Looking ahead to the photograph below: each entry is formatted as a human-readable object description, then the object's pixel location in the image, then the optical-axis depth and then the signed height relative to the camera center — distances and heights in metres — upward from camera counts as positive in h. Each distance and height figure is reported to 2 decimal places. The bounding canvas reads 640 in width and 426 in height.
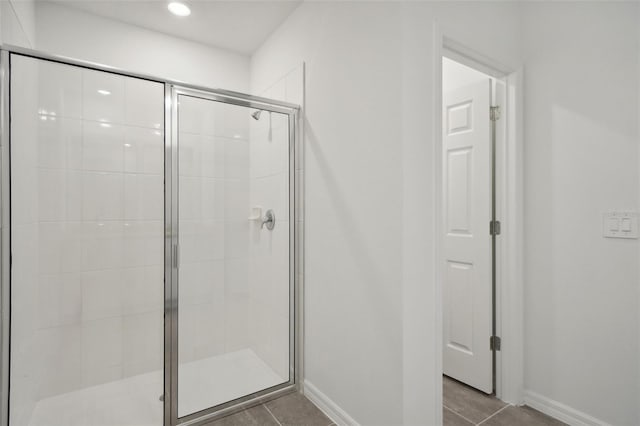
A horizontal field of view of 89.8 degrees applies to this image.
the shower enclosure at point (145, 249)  1.71 -0.22
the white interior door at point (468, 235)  2.01 -0.14
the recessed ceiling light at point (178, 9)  2.13 +1.39
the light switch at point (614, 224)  1.57 -0.04
